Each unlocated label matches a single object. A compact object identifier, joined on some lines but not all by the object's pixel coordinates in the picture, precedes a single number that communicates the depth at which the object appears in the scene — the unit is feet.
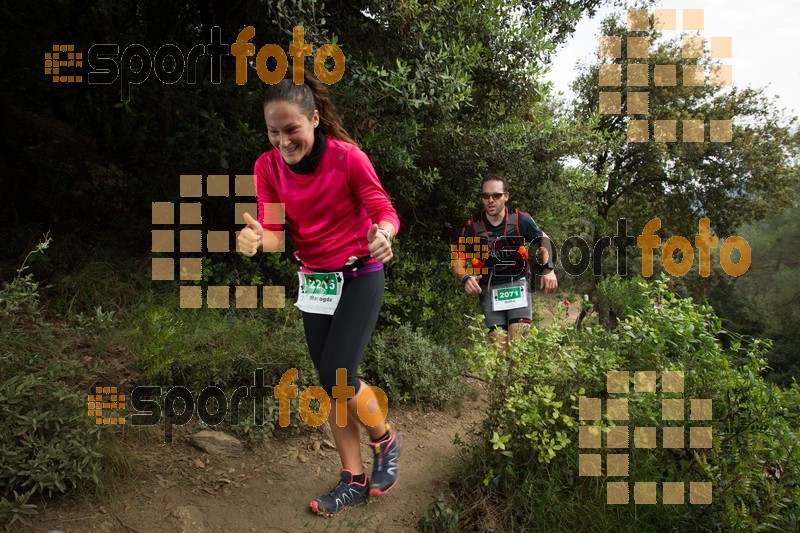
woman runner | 8.83
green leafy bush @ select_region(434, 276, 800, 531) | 9.26
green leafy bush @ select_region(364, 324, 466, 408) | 16.79
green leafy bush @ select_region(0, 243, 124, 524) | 9.07
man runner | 15.96
